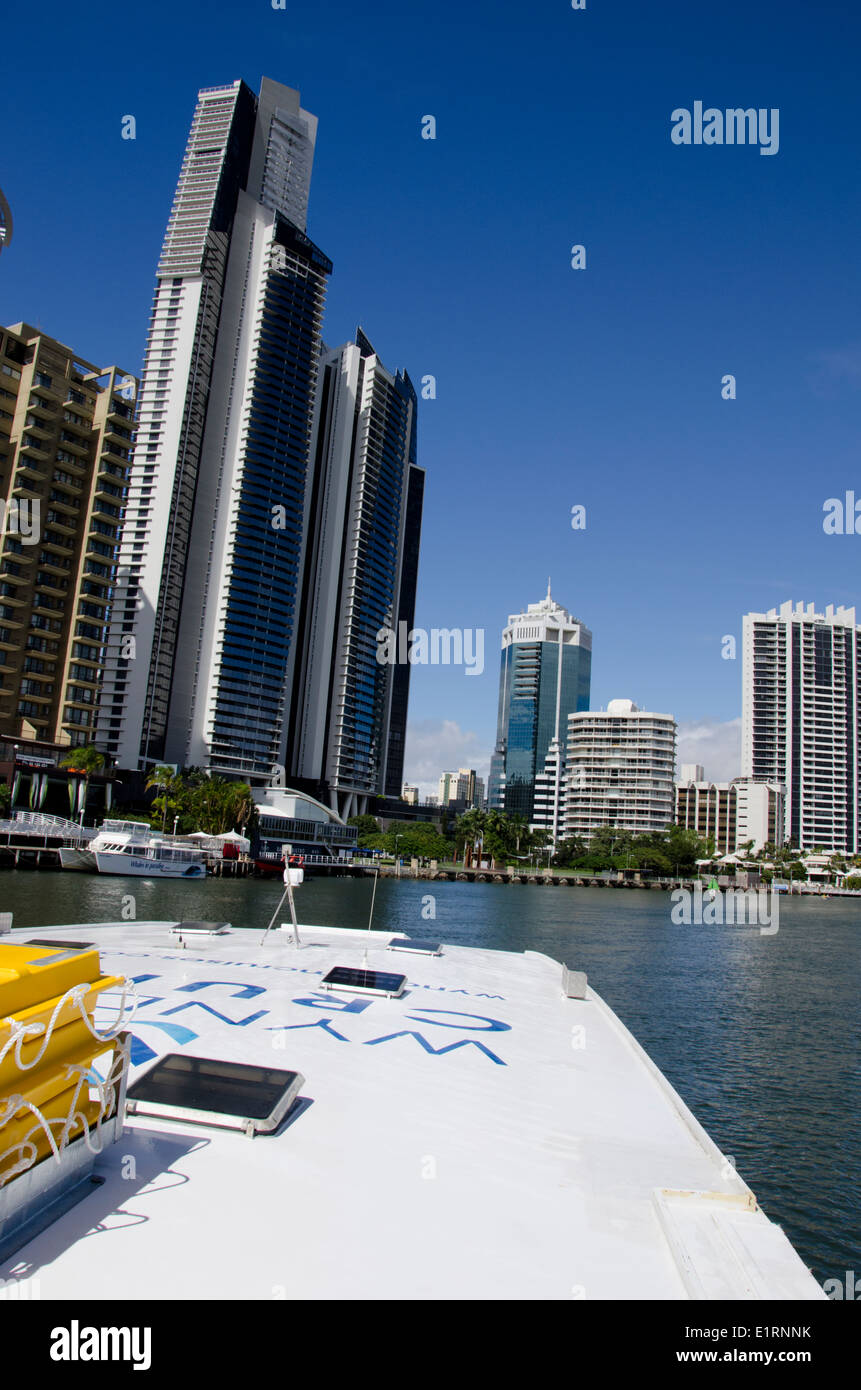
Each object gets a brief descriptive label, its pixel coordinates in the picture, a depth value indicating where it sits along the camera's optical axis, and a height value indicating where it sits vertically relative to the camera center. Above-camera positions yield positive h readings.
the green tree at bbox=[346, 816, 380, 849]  188.50 -3.70
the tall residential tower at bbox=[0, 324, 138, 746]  96.81 +31.52
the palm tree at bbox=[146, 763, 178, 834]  119.23 +2.31
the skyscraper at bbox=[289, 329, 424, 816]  196.88 +13.30
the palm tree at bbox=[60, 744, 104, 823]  95.56 +3.20
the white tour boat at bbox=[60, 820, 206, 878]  77.69 -6.23
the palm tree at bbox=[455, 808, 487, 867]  182.00 -2.56
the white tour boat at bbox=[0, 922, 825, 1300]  5.62 -3.27
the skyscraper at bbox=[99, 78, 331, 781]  160.88 +65.82
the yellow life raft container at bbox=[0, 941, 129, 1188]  5.33 -1.92
